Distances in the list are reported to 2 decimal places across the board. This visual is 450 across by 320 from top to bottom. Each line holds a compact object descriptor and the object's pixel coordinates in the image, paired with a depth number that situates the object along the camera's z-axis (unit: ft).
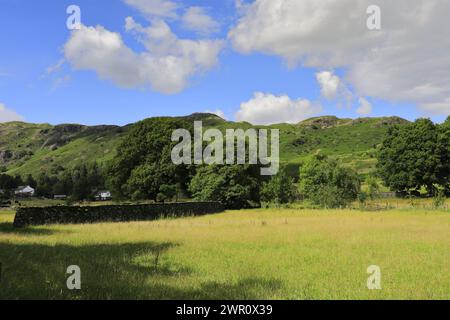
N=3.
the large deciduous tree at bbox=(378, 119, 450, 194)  246.88
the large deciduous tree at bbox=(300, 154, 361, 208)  198.70
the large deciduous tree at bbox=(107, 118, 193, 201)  209.56
